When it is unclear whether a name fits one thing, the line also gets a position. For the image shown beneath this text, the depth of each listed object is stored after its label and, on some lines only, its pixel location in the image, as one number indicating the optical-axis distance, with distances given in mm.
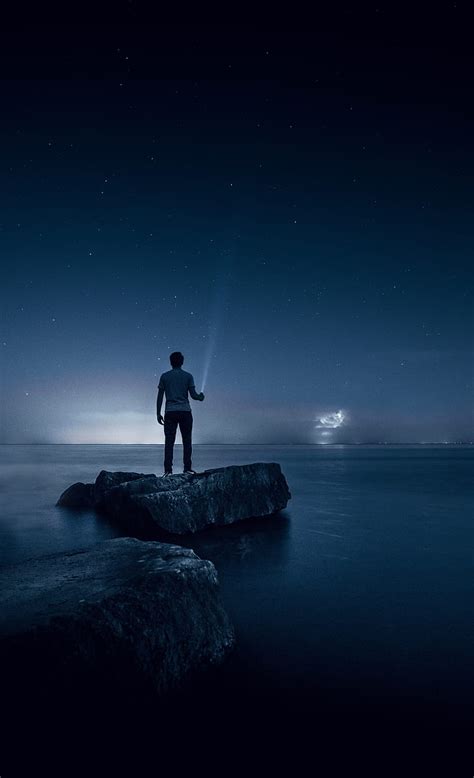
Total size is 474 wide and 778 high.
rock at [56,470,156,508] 8500
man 7141
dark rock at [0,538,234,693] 1984
